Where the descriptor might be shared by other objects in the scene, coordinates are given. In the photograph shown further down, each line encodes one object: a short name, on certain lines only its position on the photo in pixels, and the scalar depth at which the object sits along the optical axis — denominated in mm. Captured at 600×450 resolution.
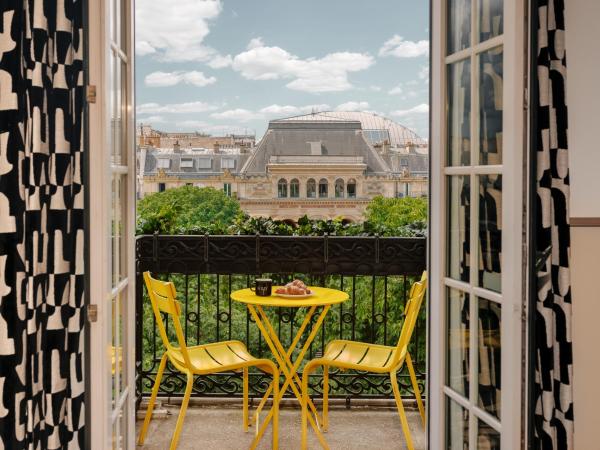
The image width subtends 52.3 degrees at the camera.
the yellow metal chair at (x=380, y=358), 3357
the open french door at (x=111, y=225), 2105
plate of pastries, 3662
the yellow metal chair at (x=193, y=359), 3299
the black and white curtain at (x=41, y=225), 1638
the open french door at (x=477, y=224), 2078
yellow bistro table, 3515
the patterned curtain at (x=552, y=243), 2172
